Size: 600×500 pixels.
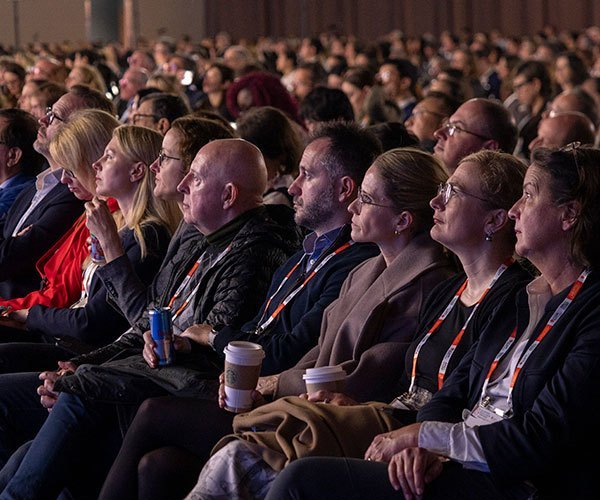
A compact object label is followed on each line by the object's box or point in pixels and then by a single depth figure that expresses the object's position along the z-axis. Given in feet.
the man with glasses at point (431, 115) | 26.77
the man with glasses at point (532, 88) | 42.35
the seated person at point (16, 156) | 23.83
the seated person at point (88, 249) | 17.80
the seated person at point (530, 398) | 10.65
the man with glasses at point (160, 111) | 24.84
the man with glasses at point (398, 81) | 44.87
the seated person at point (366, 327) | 13.17
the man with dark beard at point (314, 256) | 14.76
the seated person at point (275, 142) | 20.87
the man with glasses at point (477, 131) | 20.81
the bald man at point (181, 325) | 14.48
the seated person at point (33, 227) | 20.67
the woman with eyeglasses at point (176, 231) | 16.87
